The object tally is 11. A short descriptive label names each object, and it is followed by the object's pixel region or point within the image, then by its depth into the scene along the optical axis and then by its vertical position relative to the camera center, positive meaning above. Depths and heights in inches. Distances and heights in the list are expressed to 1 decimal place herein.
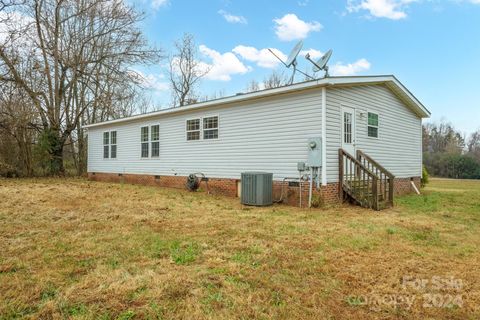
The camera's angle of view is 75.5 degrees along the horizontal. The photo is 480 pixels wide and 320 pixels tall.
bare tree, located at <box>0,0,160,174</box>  642.8 +228.7
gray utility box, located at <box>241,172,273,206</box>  321.7 -30.8
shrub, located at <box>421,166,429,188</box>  530.9 -33.6
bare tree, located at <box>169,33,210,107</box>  1079.0 +310.9
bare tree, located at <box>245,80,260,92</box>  1141.4 +274.2
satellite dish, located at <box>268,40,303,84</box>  389.7 +130.7
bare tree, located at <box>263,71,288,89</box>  1099.3 +287.0
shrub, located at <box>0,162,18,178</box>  637.7 -24.3
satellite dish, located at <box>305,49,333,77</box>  367.6 +117.0
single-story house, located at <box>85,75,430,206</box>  318.3 +28.6
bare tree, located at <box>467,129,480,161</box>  1889.0 +113.3
